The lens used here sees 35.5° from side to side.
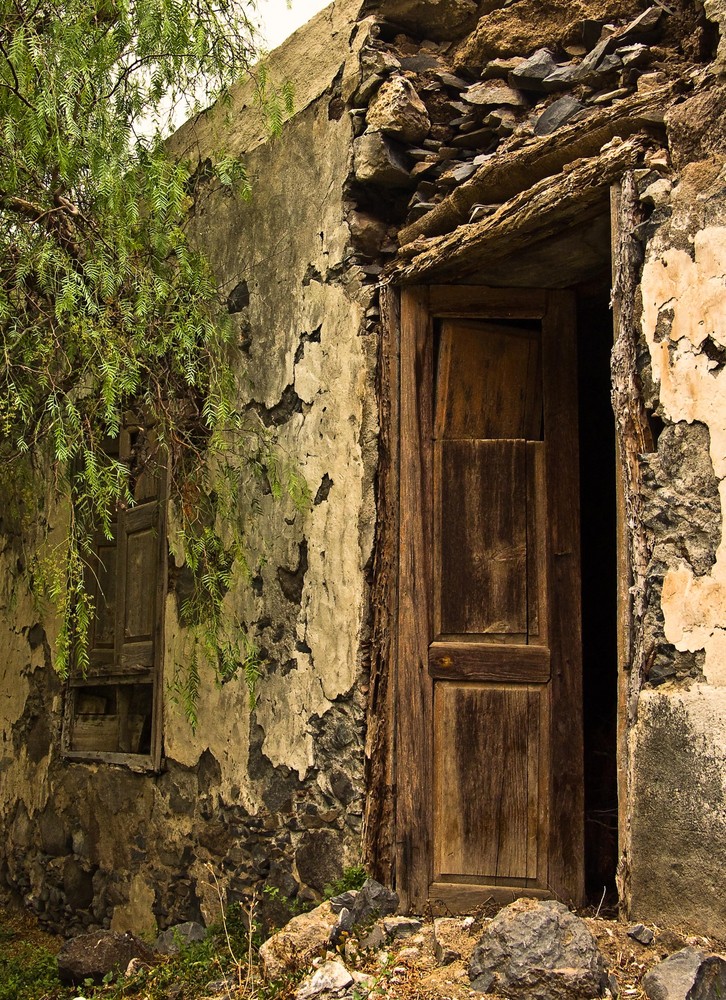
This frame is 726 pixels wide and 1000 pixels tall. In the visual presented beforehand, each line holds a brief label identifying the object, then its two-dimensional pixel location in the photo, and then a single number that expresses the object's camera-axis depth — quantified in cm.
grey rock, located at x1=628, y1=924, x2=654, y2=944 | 295
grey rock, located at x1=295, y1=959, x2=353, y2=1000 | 324
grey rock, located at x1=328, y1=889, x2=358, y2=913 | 370
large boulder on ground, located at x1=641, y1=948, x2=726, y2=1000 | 267
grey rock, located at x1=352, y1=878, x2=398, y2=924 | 371
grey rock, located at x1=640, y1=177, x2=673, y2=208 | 317
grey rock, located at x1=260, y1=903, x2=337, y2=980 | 346
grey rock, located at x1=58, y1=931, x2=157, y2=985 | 426
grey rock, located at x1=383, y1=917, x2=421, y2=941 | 359
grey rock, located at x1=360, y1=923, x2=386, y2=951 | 352
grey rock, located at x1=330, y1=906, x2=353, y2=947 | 354
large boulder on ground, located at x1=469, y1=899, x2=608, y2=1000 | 285
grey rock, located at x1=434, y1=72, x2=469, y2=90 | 408
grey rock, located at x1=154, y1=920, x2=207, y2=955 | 440
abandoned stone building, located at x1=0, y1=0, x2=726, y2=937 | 306
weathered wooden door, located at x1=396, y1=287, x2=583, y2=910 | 387
